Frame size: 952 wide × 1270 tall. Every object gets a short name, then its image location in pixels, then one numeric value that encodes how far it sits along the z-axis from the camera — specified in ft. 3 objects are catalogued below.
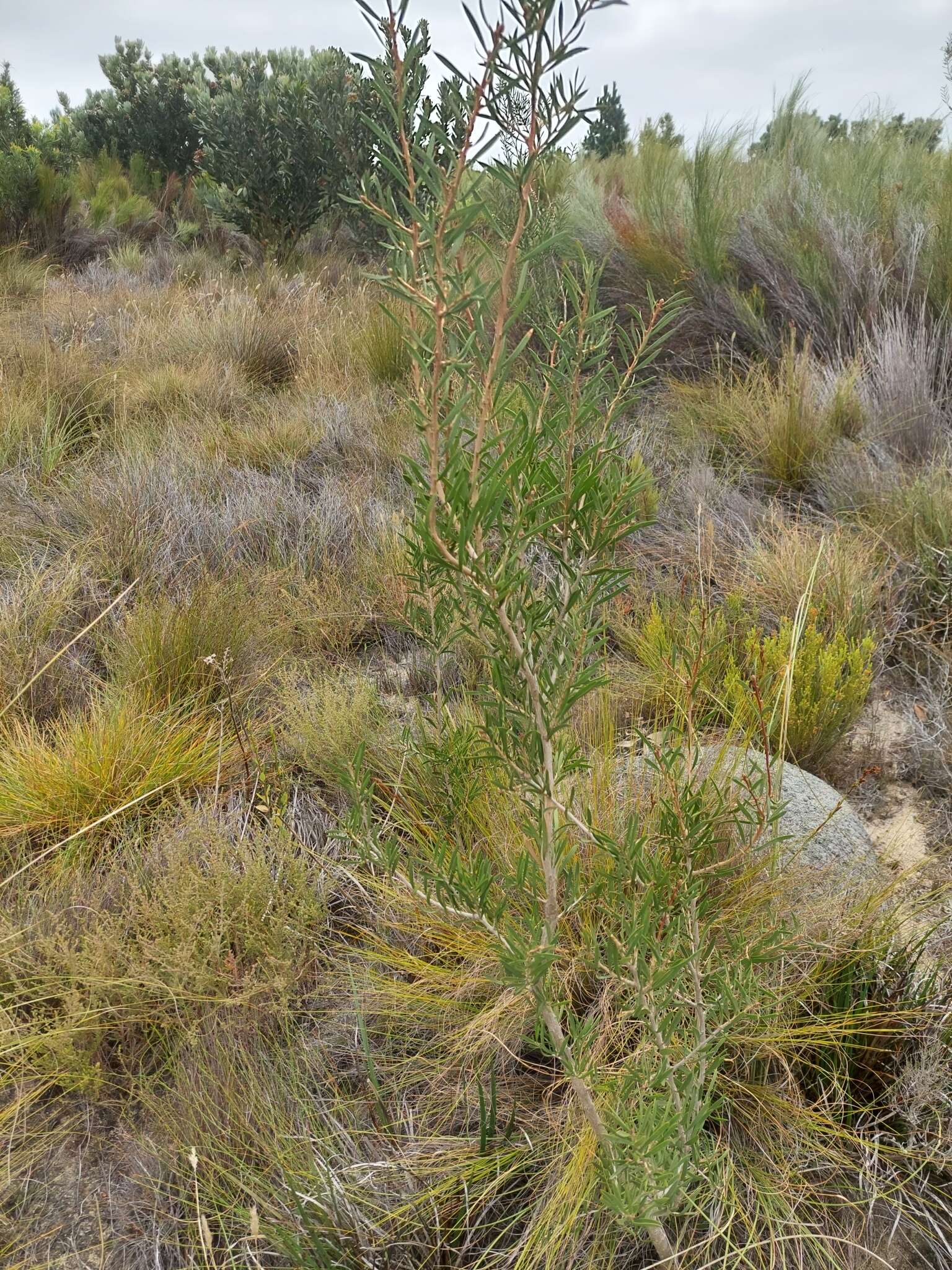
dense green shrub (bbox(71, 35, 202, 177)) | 40.32
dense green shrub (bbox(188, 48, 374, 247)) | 27.07
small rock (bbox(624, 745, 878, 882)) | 6.02
